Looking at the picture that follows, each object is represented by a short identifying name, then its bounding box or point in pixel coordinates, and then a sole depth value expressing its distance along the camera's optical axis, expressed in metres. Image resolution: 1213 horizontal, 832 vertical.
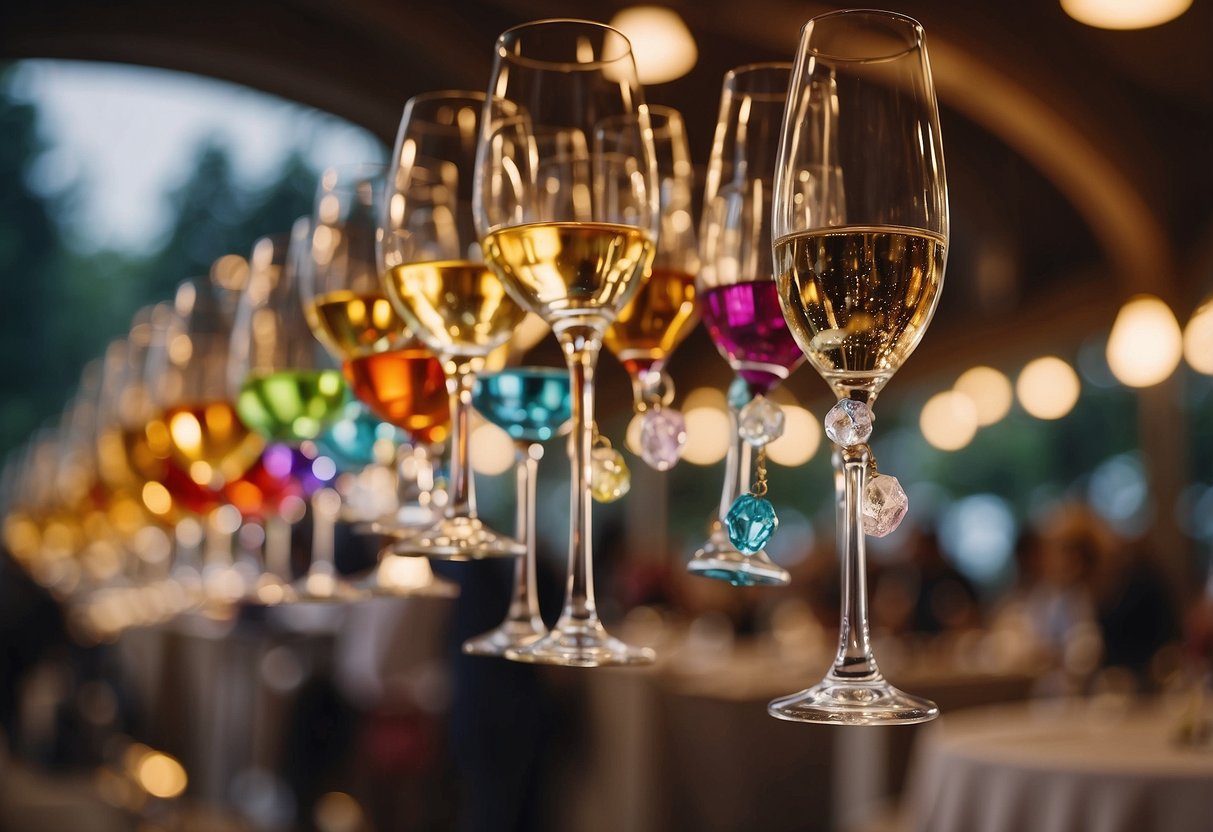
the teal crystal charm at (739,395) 1.09
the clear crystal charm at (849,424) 0.82
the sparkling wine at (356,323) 1.25
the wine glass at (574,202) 0.93
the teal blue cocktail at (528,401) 1.15
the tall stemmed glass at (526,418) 1.13
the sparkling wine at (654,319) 1.13
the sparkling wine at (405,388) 1.22
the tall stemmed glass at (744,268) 1.04
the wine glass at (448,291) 1.07
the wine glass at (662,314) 1.14
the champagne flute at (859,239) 0.82
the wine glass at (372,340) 1.23
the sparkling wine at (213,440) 1.70
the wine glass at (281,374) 1.47
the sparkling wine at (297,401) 1.47
